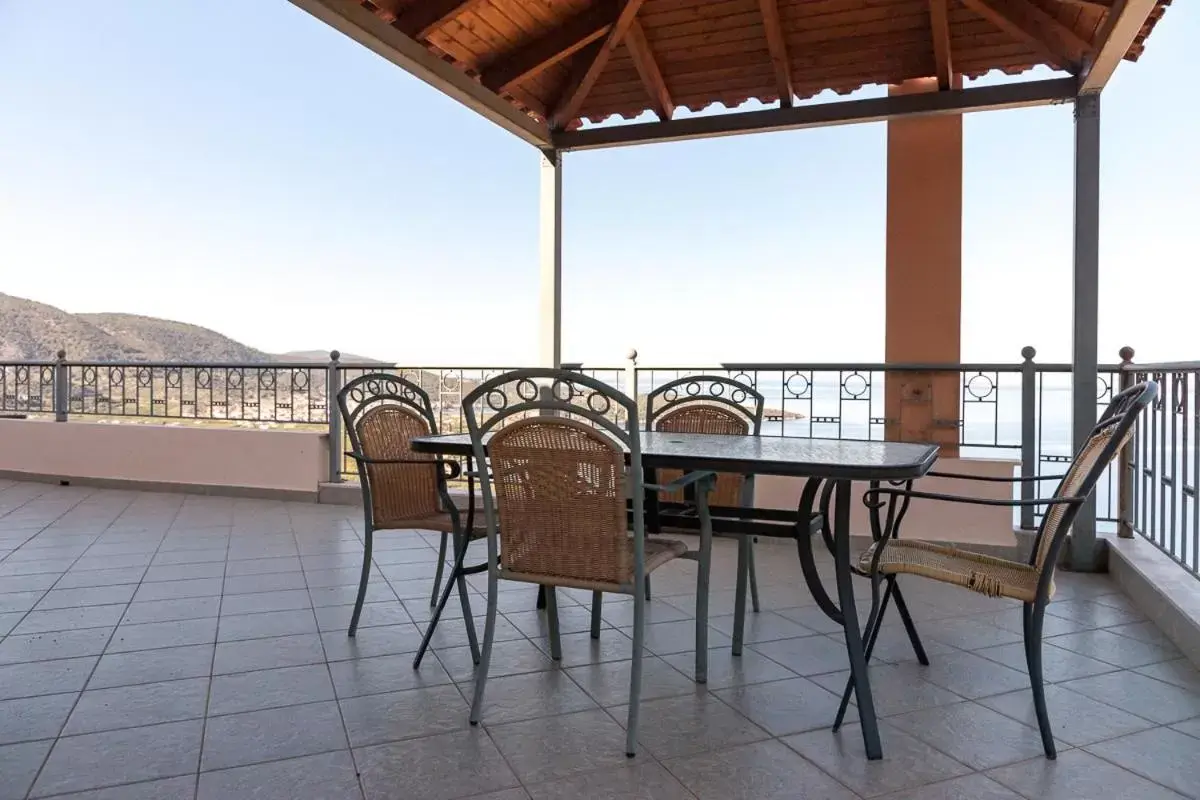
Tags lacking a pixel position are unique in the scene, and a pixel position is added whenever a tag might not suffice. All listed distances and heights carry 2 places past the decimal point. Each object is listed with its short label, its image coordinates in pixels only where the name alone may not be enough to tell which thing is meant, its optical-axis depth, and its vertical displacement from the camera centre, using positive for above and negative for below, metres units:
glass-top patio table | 2.07 -0.18
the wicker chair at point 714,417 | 3.38 -0.06
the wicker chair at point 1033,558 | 2.03 -0.44
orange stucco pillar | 5.14 +1.00
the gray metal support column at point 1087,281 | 4.02 +0.64
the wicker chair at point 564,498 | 2.11 -0.27
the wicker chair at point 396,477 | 2.89 -0.30
